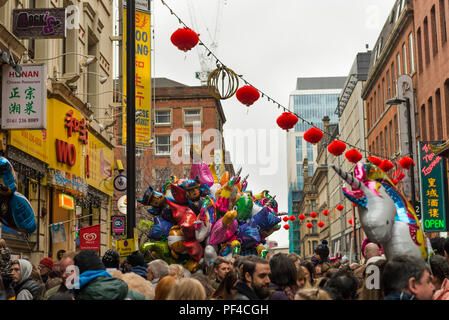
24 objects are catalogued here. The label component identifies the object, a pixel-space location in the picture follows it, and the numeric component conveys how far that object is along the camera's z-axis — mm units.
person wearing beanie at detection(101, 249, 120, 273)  9352
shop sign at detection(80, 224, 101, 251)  18438
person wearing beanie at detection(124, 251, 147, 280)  9406
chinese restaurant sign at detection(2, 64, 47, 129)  15250
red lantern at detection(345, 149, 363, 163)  23089
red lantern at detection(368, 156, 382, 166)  22861
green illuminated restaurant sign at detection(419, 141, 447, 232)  27734
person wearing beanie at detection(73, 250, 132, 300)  5496
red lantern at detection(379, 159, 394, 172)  23761
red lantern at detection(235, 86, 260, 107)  13922
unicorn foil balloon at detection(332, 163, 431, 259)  7672
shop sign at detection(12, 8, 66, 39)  15789
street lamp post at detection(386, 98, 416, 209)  25984
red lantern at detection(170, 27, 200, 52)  12820
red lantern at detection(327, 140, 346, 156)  20656
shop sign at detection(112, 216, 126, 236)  21422
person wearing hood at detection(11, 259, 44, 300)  7109
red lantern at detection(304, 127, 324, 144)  17886
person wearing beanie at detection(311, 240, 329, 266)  13734
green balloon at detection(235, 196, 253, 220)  14516
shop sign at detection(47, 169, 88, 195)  19133
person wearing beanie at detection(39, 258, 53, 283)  10844
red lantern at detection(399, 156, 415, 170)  23531
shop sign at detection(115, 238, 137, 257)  11826
